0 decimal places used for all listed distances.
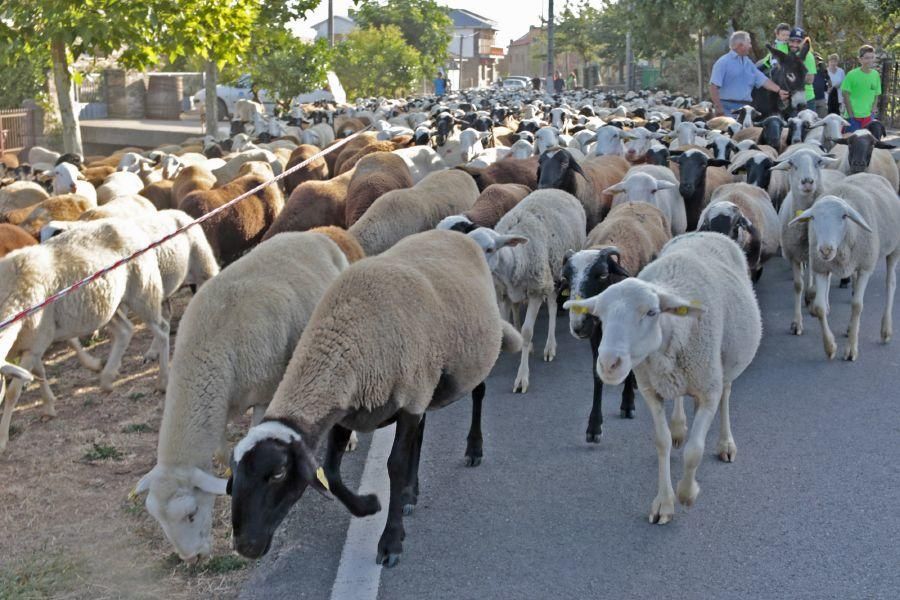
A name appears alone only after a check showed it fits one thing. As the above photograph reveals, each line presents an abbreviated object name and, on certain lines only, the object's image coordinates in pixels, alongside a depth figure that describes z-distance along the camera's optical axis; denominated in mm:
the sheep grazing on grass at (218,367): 4453
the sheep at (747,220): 7281
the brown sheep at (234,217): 9500
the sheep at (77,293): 6461
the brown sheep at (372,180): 9367
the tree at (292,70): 30781
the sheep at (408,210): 8055
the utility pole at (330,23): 47297
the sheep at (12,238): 8008
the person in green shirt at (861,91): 13523
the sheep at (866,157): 10523
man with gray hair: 13672
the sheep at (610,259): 5844
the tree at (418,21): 68438
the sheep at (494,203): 8320
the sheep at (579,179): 9250
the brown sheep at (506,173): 10406
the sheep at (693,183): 9203
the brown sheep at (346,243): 6465
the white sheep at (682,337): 4547
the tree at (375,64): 48969
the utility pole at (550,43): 50531
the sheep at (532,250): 7152
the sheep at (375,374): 3799
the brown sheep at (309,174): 12961
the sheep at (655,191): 8578
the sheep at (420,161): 12102
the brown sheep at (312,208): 9273
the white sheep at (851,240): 7152
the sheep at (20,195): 11953
